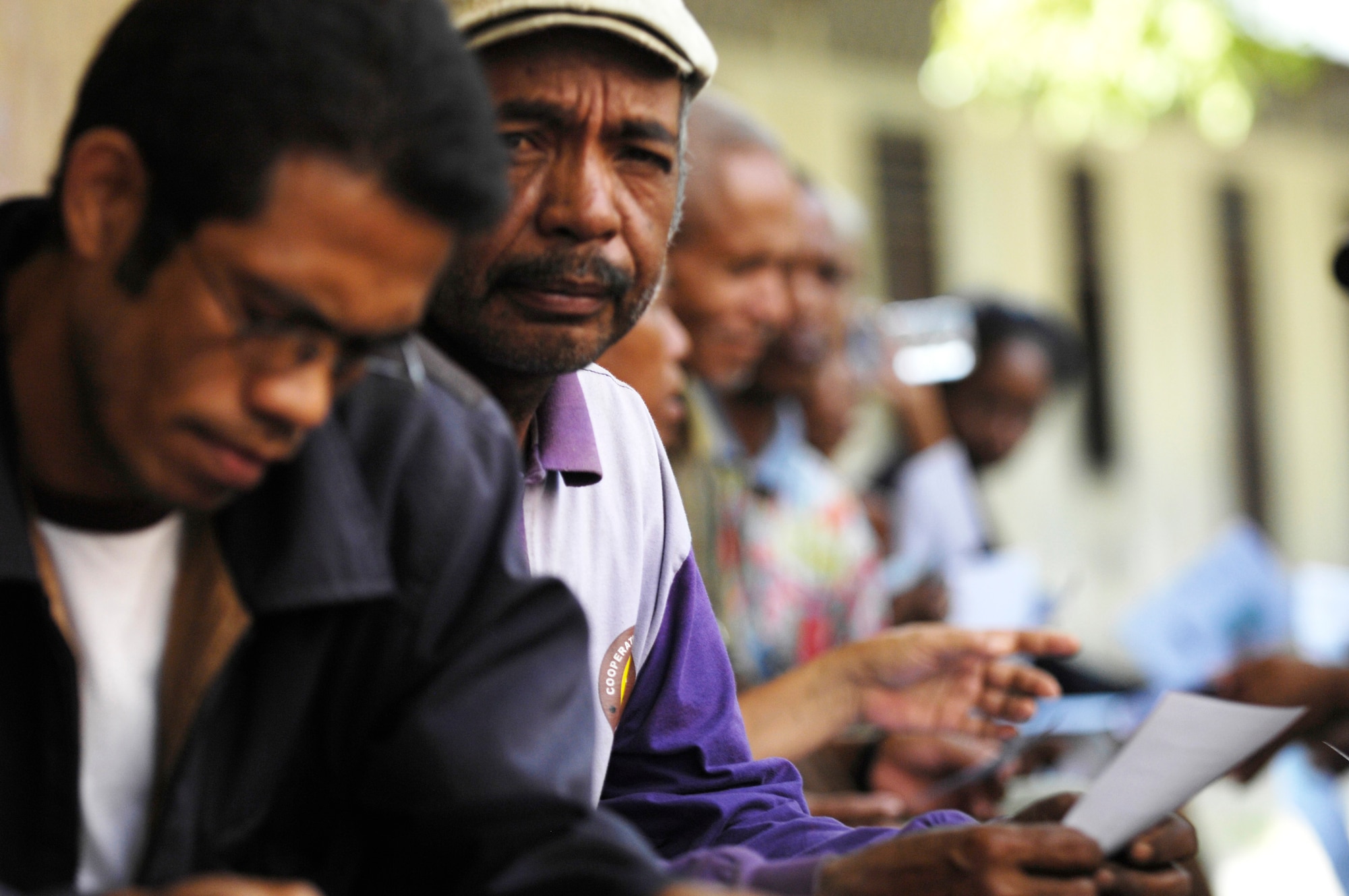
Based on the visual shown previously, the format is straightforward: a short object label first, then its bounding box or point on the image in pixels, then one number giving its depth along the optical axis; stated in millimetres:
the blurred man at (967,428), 5078
